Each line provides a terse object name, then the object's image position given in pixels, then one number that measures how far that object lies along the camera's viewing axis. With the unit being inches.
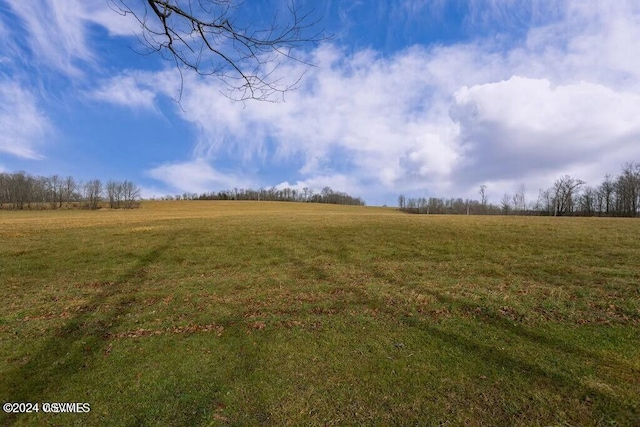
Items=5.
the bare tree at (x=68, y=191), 4948.3
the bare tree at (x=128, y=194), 4850.9
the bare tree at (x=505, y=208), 4604.3
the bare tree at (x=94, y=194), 4647.4
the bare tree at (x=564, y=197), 3656.5
